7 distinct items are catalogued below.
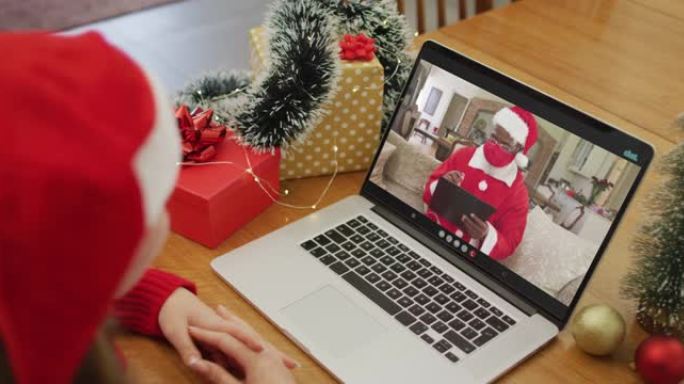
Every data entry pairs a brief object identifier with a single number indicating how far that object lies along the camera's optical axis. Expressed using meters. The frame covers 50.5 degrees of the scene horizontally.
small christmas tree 0.77
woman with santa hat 0.43
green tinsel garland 0.95
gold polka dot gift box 1.00
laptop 0.78
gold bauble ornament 0.78
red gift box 0.90
